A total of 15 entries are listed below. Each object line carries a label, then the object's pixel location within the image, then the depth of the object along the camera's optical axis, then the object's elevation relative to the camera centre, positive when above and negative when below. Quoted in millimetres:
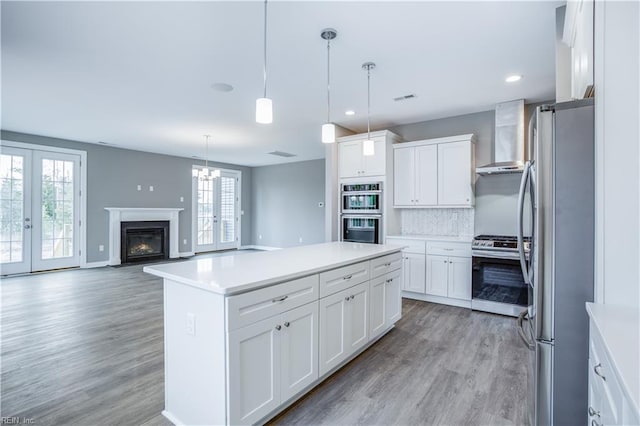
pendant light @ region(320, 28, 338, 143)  2475 +1443
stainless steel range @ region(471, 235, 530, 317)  3633 -794
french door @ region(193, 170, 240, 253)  8773 -53
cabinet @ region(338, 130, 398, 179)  4629 +861
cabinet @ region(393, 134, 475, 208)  4254 +580
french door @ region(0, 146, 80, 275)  5590 +6
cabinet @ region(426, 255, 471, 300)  4027 -862
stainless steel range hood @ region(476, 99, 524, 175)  3930 +953
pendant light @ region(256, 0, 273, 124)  2125 +703
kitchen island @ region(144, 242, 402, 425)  1557 -702
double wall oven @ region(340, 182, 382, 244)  4637 -15
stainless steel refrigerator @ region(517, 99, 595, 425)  1472 -207
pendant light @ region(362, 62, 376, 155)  3043 +1450
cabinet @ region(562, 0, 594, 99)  1557 +974
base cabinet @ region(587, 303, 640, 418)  742 -399
